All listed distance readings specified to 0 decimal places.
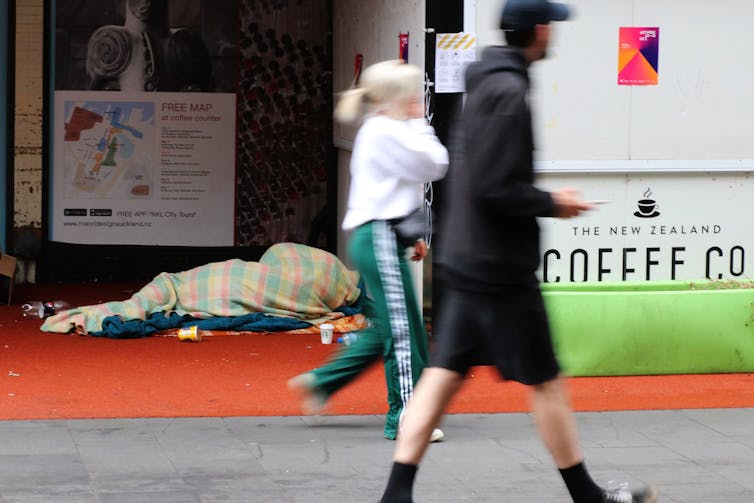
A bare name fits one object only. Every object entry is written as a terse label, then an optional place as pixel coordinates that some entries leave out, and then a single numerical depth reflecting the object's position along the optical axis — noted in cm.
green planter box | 1324
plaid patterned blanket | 1623
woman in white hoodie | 984
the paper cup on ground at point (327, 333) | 1532
